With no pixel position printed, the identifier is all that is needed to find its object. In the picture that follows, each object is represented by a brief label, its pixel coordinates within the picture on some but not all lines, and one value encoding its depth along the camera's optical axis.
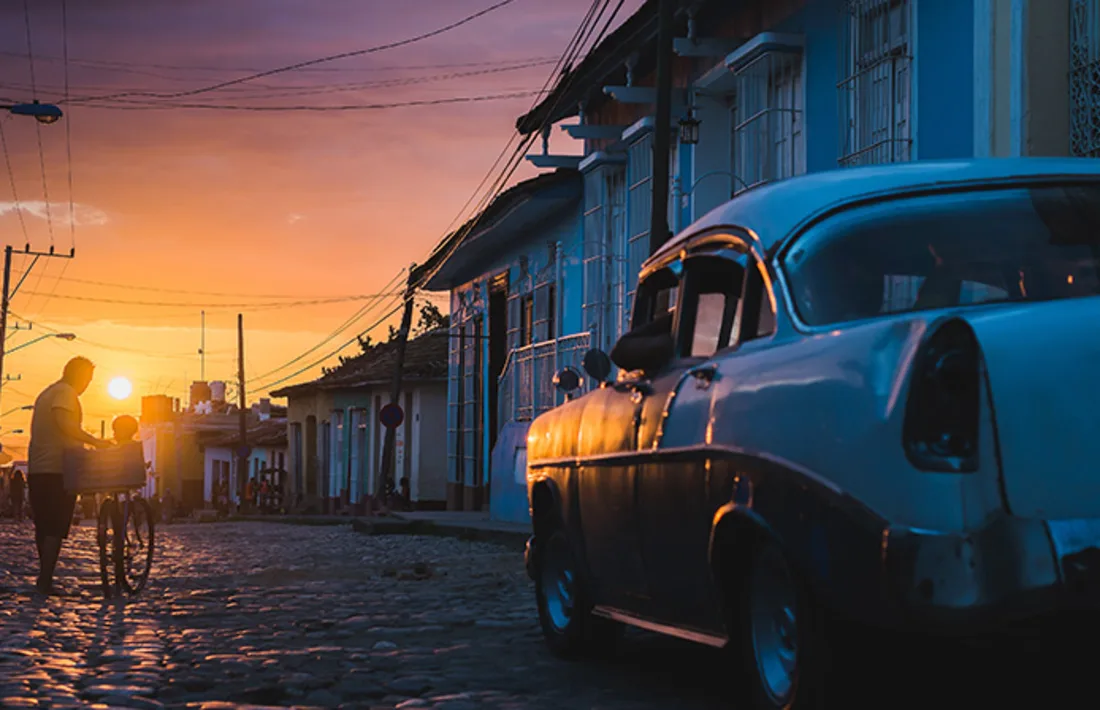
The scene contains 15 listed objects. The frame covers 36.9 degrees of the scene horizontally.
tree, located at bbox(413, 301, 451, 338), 71.38
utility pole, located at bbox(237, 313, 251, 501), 60.00
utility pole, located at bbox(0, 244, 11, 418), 60.55
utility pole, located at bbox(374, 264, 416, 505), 38.12
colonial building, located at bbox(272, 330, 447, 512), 43.31
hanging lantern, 16.80
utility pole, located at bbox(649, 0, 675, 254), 15.62
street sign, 34.94
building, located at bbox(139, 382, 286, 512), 88.81
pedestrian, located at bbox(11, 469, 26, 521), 47.50
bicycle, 11.41
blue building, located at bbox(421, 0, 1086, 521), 10.93
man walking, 11.59
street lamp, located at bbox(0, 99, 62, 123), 31.50
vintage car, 3.85
